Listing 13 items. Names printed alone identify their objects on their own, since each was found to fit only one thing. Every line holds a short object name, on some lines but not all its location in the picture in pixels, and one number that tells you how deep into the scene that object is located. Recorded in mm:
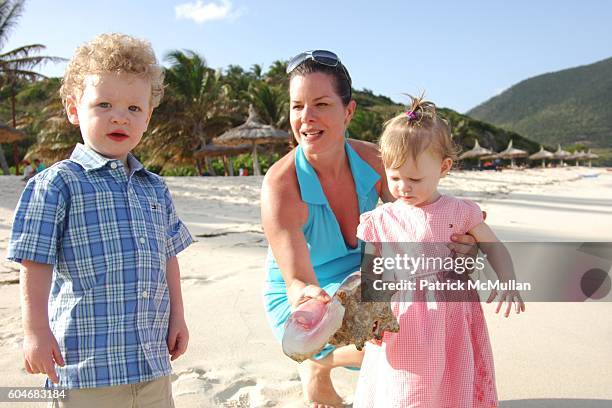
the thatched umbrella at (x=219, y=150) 22922
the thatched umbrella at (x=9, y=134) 14648
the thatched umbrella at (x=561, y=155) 49800
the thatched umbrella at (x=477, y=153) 38622
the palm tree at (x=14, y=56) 21734
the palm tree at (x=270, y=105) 25828
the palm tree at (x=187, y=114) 23453
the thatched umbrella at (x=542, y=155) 47625
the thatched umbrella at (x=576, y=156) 51175
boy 1363
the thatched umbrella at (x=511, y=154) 42819
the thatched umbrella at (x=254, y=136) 19484
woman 2057
